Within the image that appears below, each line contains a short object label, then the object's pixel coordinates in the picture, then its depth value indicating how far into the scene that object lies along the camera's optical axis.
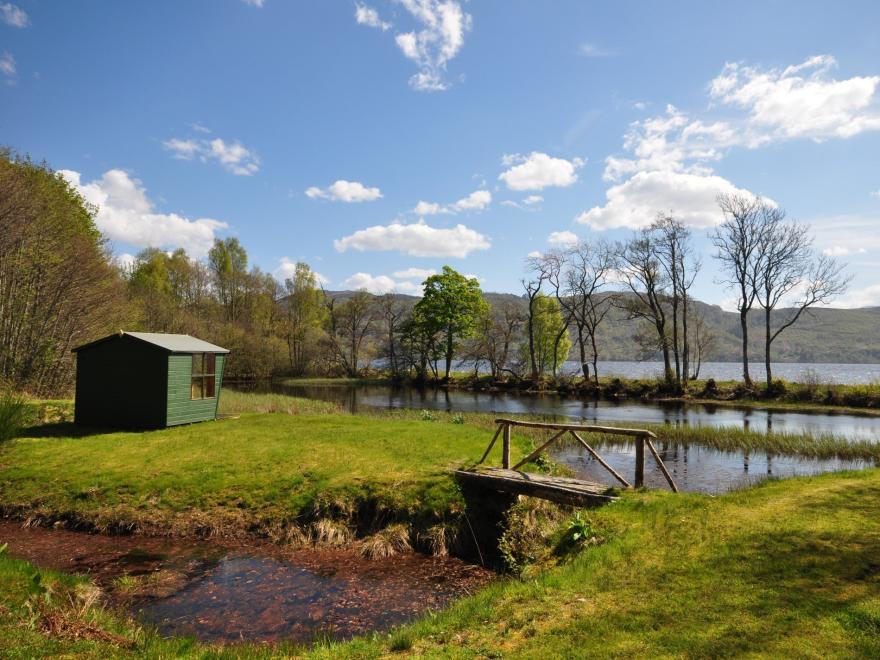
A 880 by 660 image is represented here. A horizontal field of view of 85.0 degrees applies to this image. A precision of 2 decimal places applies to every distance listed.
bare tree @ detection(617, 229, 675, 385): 48.84
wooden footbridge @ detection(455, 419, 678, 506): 10.90
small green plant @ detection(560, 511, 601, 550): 9.10
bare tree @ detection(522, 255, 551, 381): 56.50
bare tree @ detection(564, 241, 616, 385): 53.21
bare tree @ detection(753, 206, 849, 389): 43.94
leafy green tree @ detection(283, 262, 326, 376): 70.88
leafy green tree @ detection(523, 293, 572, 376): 61.56
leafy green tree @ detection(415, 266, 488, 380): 63.25
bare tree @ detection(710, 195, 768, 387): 45.84
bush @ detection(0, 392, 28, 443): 16.06
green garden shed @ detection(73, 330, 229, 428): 19.59
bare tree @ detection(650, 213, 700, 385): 49.28
